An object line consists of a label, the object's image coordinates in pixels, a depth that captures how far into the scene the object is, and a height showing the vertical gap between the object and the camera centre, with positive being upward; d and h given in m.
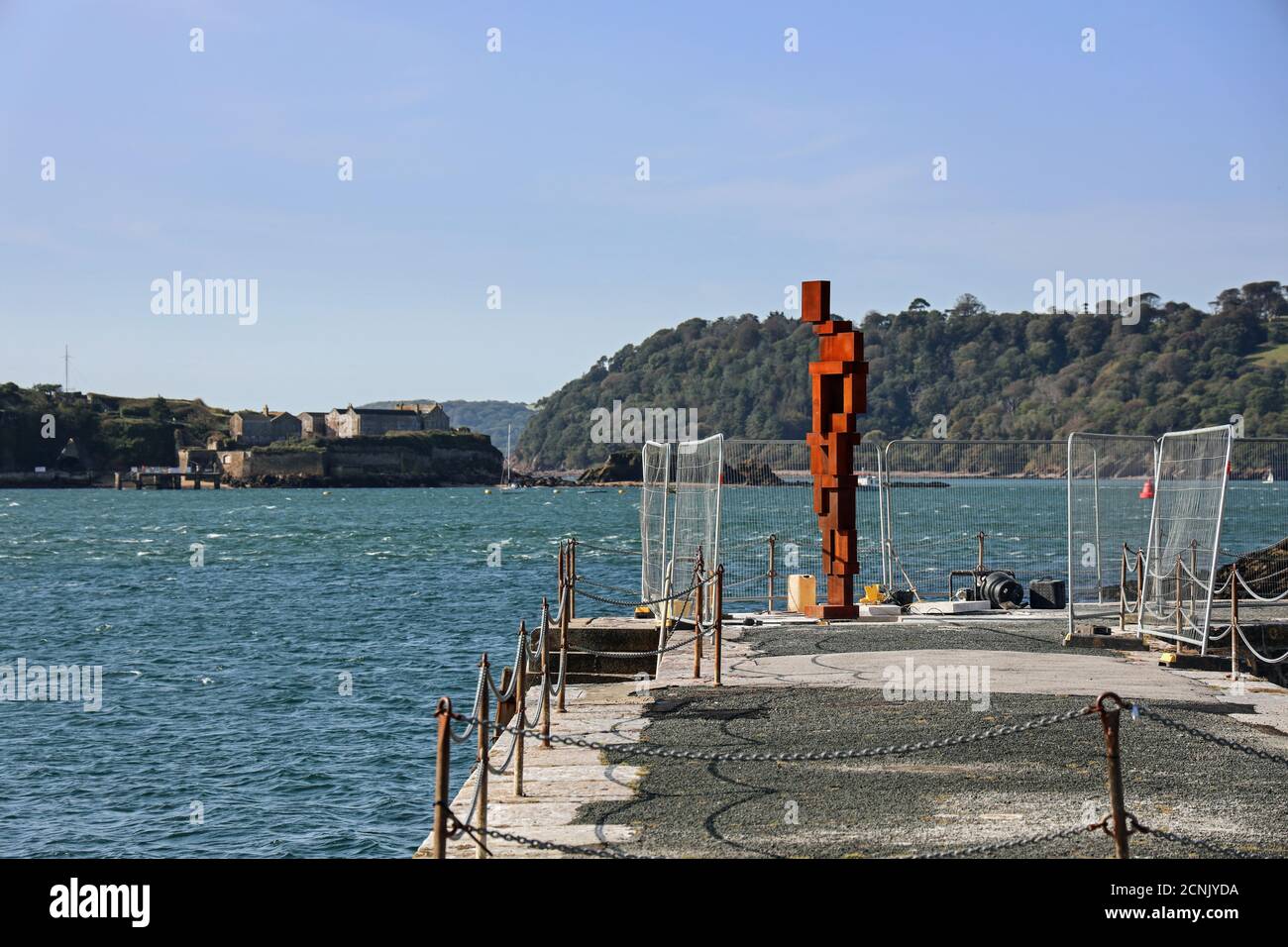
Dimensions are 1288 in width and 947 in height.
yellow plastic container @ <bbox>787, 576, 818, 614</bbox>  24.70 -2.22
